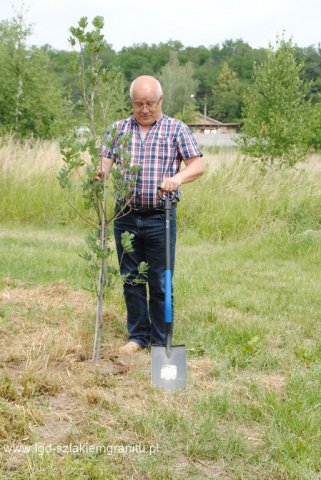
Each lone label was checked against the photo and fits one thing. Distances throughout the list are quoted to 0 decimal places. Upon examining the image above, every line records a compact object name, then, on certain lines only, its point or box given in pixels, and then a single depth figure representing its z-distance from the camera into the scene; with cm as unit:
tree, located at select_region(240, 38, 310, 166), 1181
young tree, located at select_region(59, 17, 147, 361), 363
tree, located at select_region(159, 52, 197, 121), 6894
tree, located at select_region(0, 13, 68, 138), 1575
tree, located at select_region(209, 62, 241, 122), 7612
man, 381
